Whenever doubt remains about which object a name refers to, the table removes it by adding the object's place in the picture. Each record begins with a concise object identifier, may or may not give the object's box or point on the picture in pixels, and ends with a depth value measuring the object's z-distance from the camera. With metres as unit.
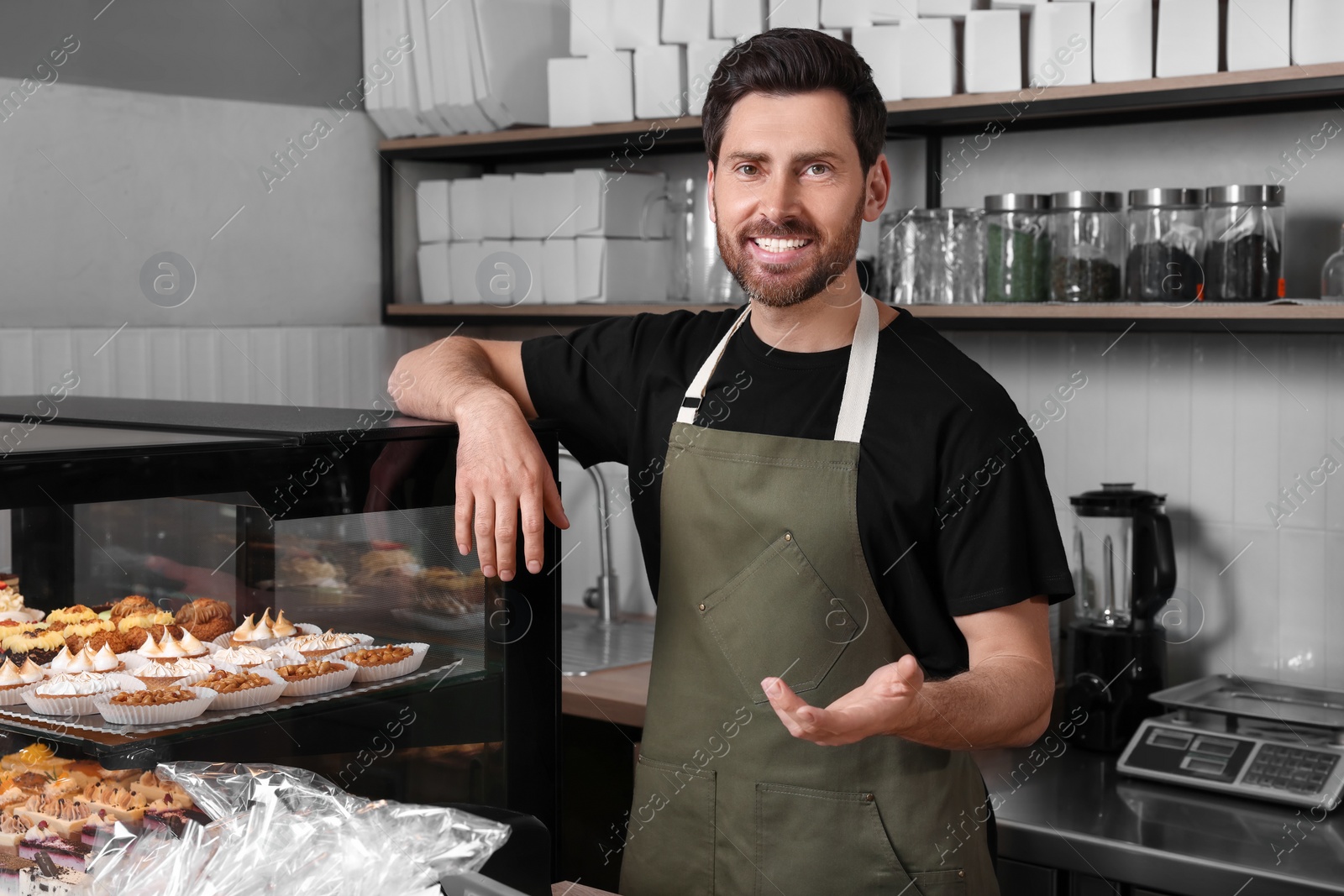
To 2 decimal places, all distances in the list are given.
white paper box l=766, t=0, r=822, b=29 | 2.55
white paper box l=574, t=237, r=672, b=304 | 2.91
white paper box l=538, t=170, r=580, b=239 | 2.97
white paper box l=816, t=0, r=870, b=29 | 2.47
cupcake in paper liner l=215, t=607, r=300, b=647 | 1.19
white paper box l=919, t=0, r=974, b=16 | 2.33
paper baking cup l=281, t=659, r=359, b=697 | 1.14
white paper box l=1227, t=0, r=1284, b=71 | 2.04
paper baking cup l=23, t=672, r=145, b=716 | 1.07
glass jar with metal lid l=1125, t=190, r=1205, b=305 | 2.19
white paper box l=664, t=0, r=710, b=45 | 2.69
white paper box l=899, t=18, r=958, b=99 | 2.36
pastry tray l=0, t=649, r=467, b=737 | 1.06
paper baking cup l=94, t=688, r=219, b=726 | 1.07
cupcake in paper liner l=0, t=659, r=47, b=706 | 1.08
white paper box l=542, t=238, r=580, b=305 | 2.96
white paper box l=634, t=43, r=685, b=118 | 2.71
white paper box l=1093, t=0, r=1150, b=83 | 2.16
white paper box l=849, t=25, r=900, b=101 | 2.41
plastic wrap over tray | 0.92
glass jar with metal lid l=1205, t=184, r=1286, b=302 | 2.14
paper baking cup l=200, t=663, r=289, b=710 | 1.11
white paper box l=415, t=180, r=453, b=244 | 3.21
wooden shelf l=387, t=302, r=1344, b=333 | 2.05
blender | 2.32
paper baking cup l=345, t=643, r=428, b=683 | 1.19
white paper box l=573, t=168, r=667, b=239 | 2.91
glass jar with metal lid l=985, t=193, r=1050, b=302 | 2.32
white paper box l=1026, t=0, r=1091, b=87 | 2.22
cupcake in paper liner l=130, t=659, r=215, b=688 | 1.12
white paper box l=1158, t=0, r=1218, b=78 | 2.10
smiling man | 1.43
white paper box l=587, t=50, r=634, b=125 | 2.80
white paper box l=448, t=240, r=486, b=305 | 3.14
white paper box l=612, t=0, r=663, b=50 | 2.76
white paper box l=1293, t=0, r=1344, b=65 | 1.99
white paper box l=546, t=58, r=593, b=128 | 2.88
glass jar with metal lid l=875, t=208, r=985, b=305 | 2.40
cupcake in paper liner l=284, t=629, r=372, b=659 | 1.19
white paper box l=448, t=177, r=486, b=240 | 3.14
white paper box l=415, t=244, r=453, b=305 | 3.19
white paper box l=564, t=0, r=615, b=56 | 2.91
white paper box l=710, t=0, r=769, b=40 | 2.61
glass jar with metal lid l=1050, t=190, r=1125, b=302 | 2.28
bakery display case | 1.06
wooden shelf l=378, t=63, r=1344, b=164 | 2.05
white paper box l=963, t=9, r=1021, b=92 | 2.27
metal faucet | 3.04
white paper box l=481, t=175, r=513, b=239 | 3.08
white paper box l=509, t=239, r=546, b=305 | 3.02
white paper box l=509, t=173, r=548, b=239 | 3.02
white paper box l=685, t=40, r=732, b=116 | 2.65
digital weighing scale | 2.03
